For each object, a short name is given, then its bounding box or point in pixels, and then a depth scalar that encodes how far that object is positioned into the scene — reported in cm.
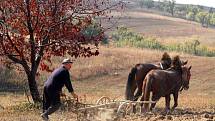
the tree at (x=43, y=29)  1738
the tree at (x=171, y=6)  16132
